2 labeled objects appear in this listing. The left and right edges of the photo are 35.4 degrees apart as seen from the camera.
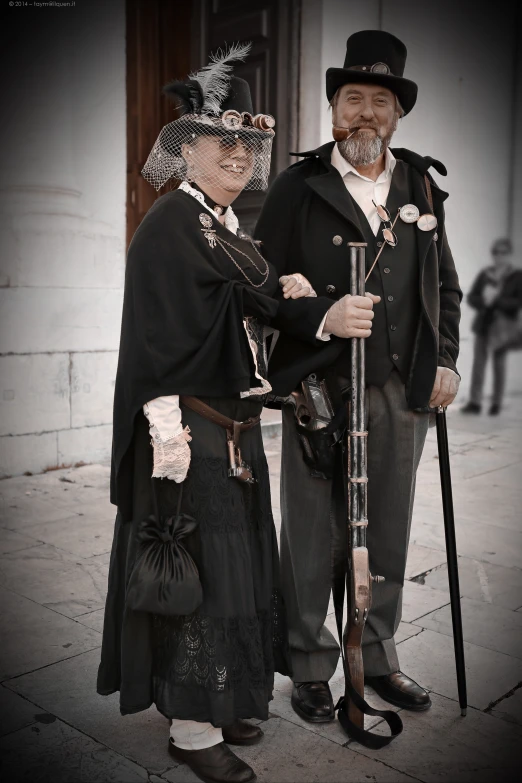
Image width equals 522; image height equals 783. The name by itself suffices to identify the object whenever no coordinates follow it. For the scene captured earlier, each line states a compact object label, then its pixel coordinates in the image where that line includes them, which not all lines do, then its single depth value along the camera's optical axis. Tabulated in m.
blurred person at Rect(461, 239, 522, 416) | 9.07
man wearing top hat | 2.68
